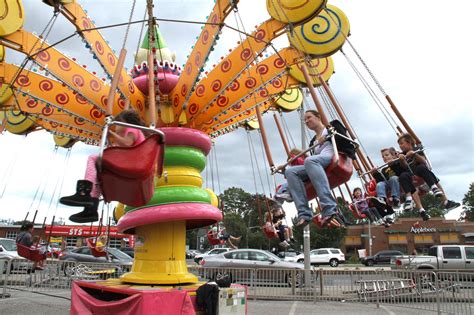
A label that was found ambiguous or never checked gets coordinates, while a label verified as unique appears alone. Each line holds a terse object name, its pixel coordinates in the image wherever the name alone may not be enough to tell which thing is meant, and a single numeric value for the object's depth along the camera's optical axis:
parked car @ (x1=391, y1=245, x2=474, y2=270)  16.45
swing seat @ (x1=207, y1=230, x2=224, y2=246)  9.88
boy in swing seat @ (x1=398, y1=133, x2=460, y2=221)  5.46
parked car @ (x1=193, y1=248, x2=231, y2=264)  22.25
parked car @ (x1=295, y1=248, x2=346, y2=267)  28.67
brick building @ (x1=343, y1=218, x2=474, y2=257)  45.69
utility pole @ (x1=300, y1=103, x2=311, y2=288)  12.38
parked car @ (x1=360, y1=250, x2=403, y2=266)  31.63
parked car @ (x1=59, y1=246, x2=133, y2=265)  15.15
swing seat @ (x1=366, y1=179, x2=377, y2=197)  6.05
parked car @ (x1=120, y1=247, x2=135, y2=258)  21.91
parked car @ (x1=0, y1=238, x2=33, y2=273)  17.73
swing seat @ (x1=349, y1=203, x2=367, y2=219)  6.29
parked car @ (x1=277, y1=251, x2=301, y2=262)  28.49
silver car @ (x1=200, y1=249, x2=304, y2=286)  12.20
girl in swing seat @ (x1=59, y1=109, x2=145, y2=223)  3.48
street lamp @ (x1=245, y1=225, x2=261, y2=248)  63.91
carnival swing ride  5.24
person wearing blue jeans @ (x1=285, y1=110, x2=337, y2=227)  4.13
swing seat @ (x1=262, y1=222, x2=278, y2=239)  7.21
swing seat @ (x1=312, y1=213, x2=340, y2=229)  5.40
